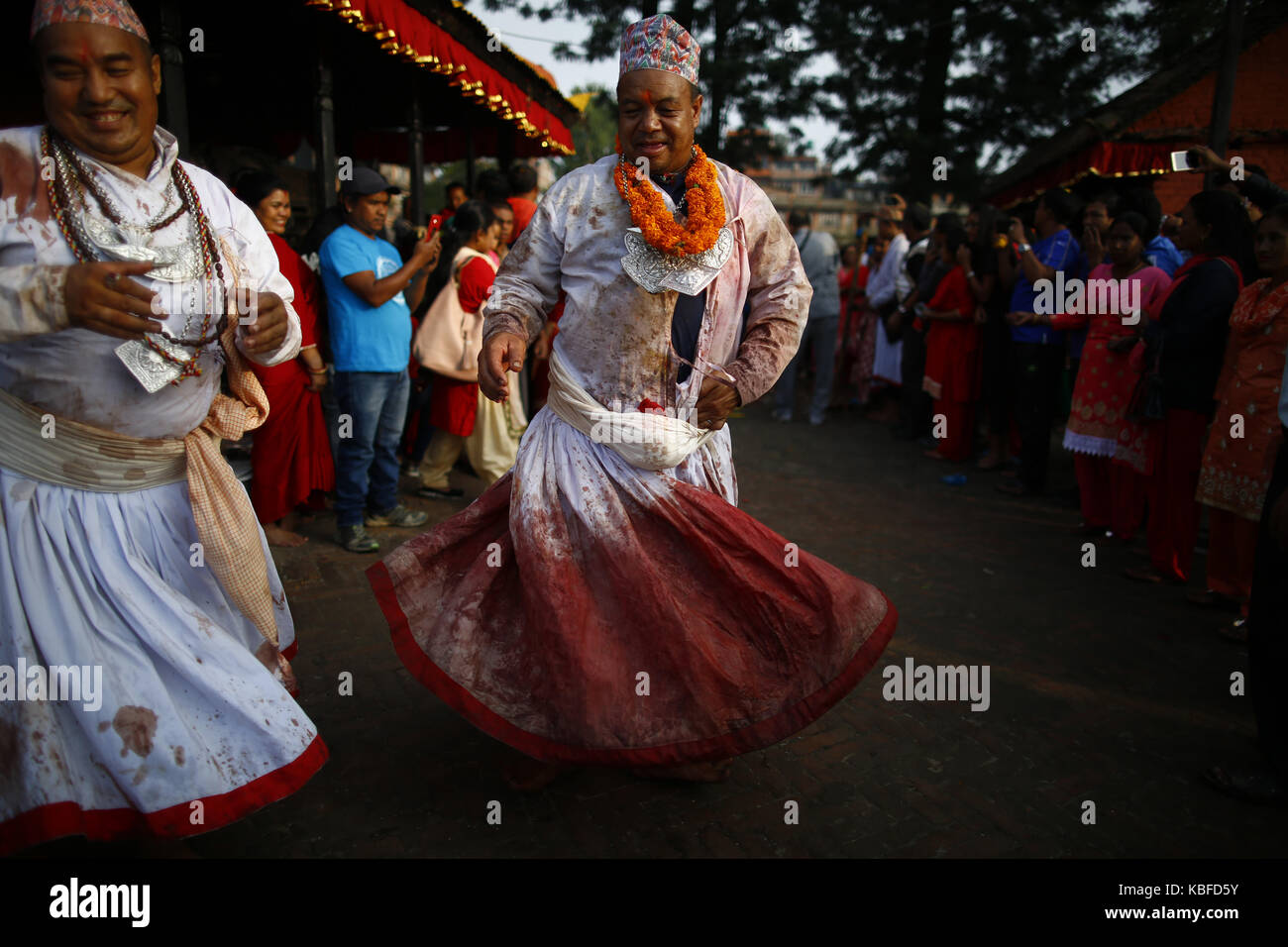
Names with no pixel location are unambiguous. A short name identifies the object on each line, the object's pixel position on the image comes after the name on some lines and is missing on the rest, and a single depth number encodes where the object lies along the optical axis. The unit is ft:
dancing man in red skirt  8.56
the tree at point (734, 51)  61.86
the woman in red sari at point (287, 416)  16.61
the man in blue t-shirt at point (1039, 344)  23.66
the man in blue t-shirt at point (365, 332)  17.10
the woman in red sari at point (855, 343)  37.78
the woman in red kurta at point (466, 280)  19.92
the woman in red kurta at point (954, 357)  27.71
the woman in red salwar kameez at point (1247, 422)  14.20
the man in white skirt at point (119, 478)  7.06
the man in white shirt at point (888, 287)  33.71
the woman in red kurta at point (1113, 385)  18.79
